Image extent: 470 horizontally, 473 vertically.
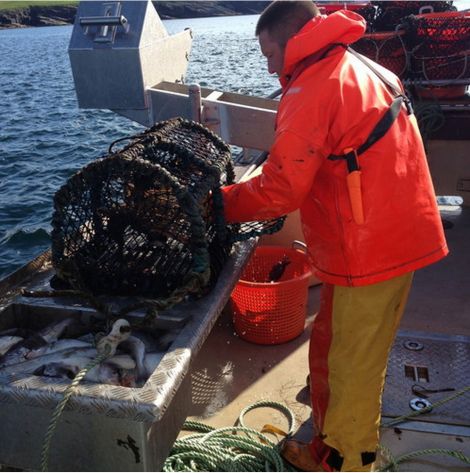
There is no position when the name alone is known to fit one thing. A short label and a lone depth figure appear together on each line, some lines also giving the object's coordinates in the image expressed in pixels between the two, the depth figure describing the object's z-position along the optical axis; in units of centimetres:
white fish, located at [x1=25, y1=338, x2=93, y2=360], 246
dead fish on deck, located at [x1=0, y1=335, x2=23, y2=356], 248
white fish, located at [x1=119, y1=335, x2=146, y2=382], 238
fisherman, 232
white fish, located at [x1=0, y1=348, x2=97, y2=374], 234
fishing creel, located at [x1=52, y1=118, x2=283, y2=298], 262
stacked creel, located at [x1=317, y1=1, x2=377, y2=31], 591
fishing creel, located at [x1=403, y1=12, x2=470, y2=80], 535
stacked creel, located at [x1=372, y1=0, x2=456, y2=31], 595
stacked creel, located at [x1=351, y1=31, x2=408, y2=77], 546
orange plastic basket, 382
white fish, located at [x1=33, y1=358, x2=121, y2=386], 228
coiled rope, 286
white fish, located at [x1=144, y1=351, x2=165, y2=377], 238
